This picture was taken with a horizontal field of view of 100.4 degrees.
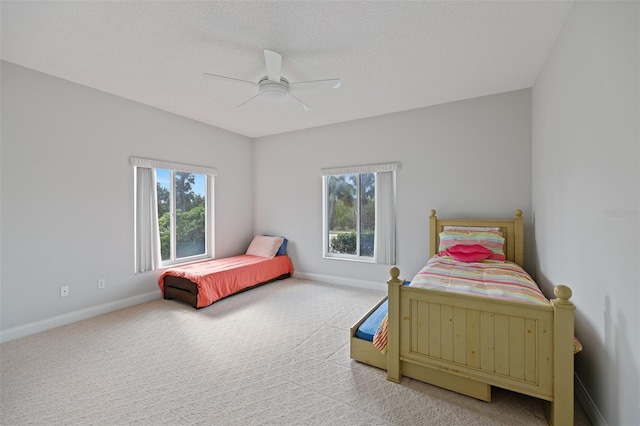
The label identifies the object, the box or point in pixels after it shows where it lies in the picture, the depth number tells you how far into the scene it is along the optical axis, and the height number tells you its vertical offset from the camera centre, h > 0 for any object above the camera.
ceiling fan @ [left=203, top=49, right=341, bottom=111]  2.24 +1.23
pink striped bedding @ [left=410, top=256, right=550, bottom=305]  1.85 -0.57
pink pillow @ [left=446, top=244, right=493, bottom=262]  2.88 -0.46
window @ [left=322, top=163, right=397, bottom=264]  3.96 -0.01
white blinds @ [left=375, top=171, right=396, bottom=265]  3.93 -0.09
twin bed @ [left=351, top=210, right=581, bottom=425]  1.46 -0.81
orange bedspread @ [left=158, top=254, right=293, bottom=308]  3.41 -0.86
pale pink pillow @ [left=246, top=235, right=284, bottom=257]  4.66 -0.58
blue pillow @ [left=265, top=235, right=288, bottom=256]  4.77 -0.64
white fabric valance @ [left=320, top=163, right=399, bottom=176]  3.91 +0.67
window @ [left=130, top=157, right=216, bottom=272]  3.55 +0.02
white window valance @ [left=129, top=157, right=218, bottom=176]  3.46 +0.70
